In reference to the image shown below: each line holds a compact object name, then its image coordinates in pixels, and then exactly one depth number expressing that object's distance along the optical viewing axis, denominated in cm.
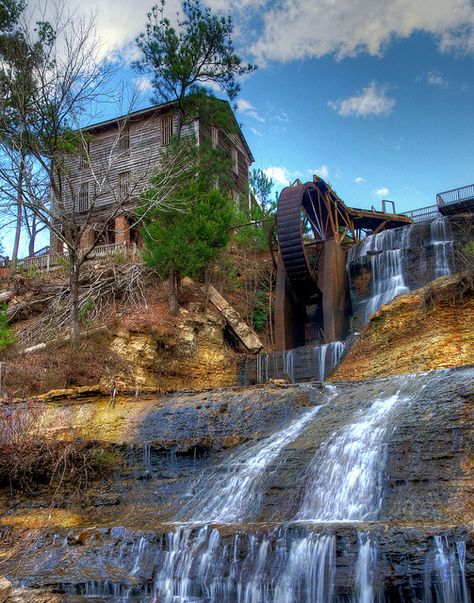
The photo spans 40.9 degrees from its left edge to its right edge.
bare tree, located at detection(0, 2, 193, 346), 1761
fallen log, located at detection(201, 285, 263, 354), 1888
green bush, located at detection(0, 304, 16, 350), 1768
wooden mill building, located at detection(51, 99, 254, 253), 2917
